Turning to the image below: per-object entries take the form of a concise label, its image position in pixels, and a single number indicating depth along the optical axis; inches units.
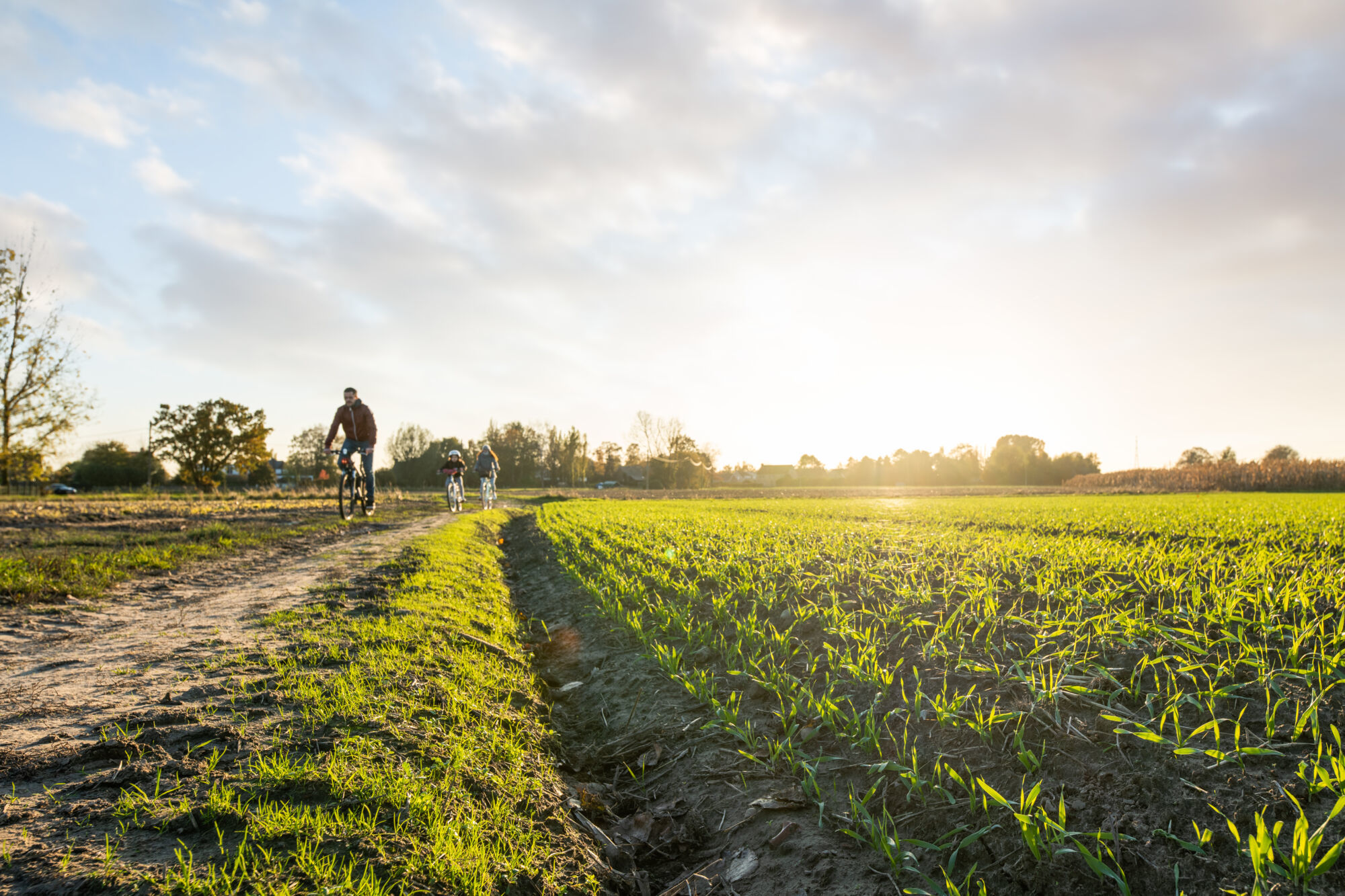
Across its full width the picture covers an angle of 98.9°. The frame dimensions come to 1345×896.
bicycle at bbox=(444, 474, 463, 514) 776.3
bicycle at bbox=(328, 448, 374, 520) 561.0
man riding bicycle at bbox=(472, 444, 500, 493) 849.5
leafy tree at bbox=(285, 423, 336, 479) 3083.2
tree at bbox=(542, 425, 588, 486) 3233.3
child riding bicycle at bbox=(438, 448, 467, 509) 765.9
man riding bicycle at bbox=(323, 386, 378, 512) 538.6
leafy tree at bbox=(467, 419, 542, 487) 3289.9
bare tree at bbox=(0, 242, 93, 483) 1070.4
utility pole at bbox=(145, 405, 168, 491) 2252.7
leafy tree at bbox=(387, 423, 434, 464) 3284.9
